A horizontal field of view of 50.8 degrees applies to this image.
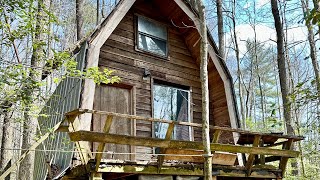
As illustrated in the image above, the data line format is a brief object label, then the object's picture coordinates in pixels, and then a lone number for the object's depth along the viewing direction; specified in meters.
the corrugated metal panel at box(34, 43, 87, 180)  7.36
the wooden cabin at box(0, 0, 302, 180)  6.39
